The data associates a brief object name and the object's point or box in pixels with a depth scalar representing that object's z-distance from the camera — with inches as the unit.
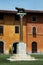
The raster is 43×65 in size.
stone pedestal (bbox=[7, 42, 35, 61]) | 1133.7
